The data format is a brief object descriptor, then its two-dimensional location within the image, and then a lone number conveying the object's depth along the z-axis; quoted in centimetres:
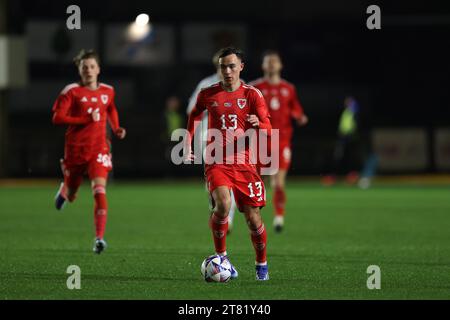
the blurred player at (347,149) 2772
